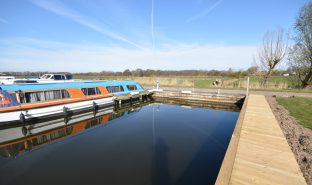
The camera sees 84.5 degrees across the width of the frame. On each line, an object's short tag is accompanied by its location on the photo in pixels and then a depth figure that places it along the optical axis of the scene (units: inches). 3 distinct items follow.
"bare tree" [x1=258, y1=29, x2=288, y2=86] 882.8
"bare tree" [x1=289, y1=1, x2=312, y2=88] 807.1
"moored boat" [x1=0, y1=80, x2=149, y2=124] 395.9
